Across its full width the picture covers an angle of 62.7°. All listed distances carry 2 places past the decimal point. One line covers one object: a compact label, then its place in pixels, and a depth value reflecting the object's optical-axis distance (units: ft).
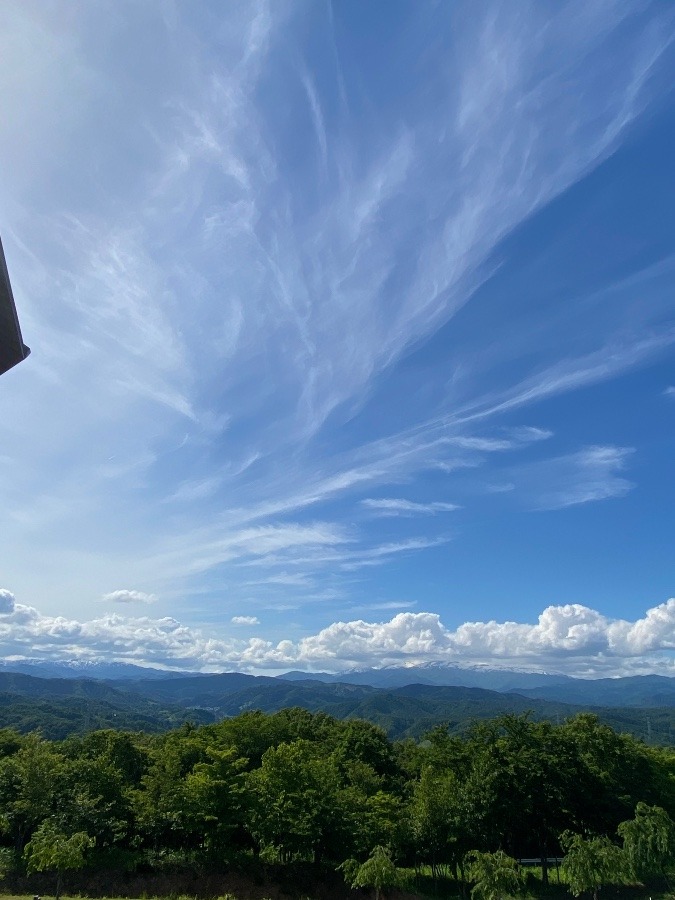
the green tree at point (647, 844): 91.40
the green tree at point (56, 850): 78.95
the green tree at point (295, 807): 102.32
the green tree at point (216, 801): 103.76
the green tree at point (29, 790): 104.06
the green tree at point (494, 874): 84.64
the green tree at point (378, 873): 85.51
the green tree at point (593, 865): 85.35
